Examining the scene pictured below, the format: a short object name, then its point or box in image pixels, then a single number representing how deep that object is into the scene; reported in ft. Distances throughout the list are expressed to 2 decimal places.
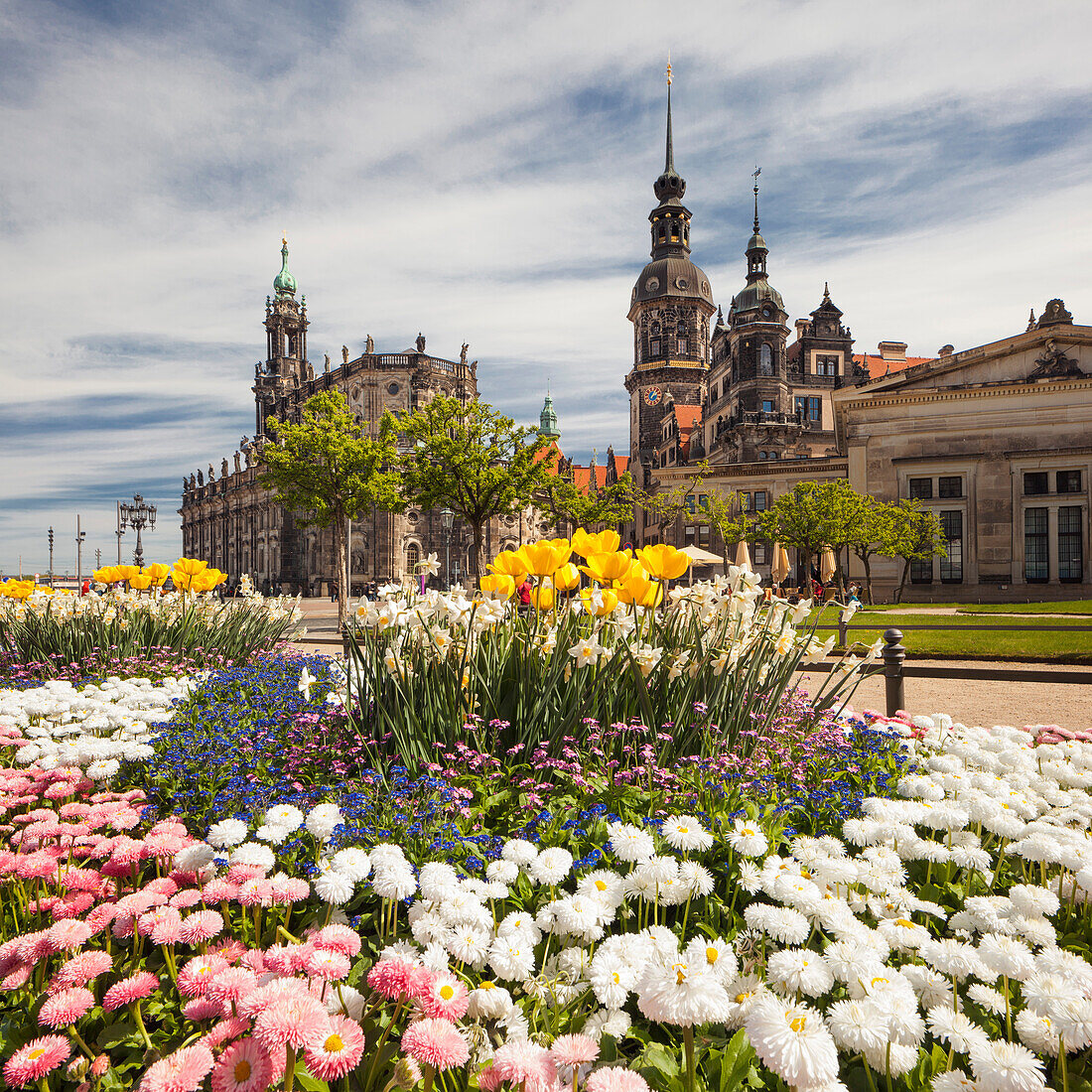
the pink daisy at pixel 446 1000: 5.92
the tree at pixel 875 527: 104.01
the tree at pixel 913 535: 105.19
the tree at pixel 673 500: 167.94
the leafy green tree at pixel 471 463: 97.81
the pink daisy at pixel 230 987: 6.06
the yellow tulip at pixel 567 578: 14.07
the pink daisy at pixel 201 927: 7.48
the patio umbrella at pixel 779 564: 99.17
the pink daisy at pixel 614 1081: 5.50
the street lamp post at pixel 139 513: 159.33
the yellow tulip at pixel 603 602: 13.42
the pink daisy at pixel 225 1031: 5.98
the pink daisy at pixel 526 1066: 5.67
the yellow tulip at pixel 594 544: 14.64
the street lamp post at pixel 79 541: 256.87
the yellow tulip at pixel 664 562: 13.88
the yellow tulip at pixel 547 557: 14.14
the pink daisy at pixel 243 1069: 5.45
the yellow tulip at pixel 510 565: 14.66
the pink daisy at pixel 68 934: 7.35
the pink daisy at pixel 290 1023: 5.07
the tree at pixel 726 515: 145.48
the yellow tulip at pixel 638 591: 13.71
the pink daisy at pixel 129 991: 6.73
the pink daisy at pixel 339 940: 6.65
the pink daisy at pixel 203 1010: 6.00
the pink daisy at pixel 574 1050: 5.86
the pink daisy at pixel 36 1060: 5.92
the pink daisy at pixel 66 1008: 6.51
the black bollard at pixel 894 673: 24.28
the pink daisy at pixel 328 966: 5.92
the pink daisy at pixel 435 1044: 5.48
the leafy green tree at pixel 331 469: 111.45
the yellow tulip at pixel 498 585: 14.46
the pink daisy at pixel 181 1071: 5.44
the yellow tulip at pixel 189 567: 31.71
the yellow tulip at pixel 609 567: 13.65
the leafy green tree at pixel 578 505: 130.93
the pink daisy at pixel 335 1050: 5.24
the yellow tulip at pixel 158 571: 31.63
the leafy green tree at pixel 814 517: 111.65
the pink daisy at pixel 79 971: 7.04
